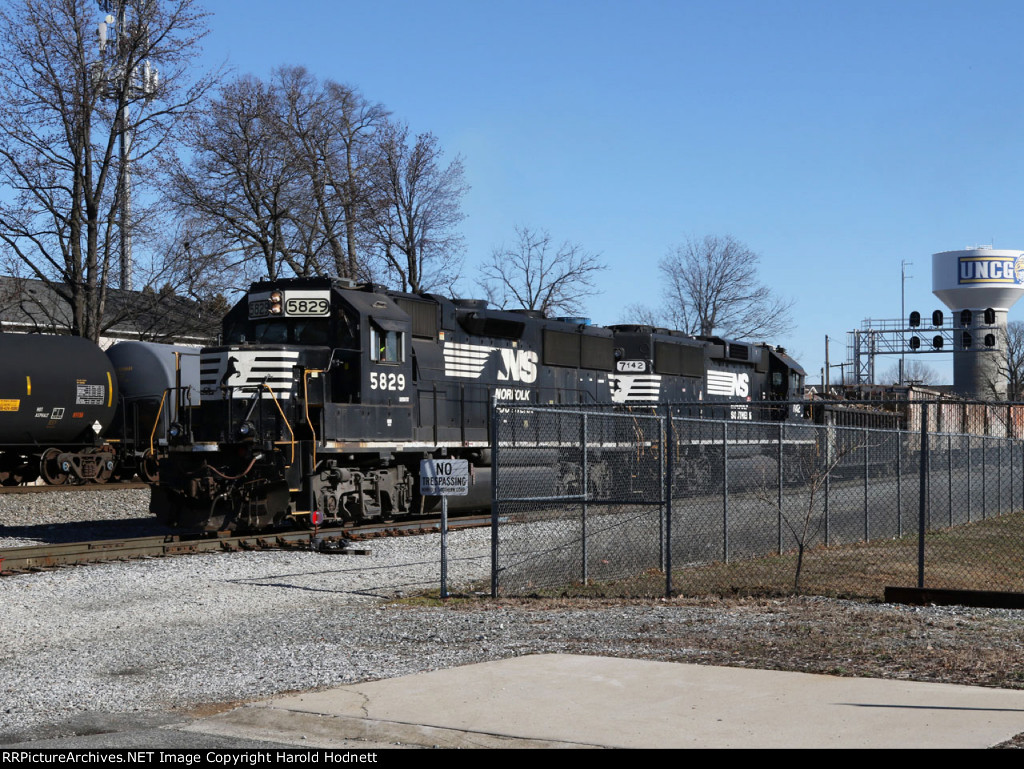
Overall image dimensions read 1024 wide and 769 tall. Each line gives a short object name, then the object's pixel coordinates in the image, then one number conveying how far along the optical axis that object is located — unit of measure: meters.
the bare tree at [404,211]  46.97
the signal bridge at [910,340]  49.50
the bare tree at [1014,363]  94.82
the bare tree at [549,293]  51.66
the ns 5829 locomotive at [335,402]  17.98
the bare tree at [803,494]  14.22
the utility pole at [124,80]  32.28
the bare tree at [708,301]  68.81
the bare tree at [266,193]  40.50
